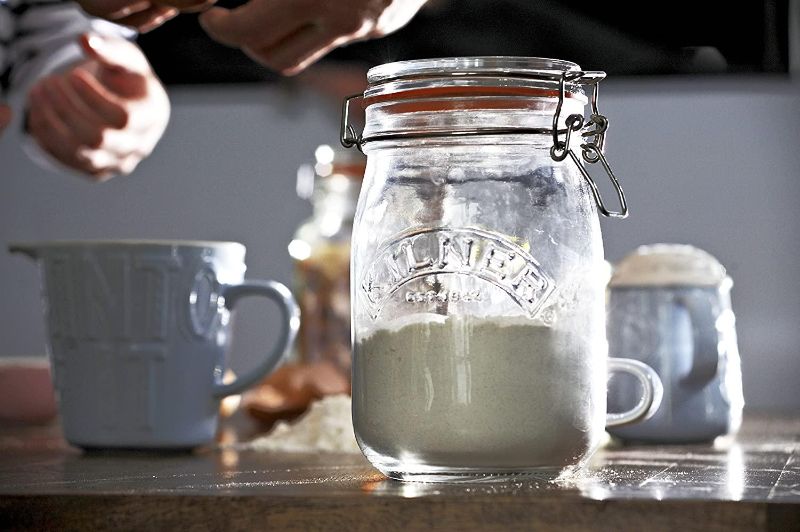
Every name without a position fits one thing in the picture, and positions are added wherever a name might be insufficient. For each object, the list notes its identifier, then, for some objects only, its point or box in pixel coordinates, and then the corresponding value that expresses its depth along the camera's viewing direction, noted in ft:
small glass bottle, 4.01
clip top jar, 2.45
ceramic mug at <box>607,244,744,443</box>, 3.16
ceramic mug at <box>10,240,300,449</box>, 3.06
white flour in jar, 2.44
